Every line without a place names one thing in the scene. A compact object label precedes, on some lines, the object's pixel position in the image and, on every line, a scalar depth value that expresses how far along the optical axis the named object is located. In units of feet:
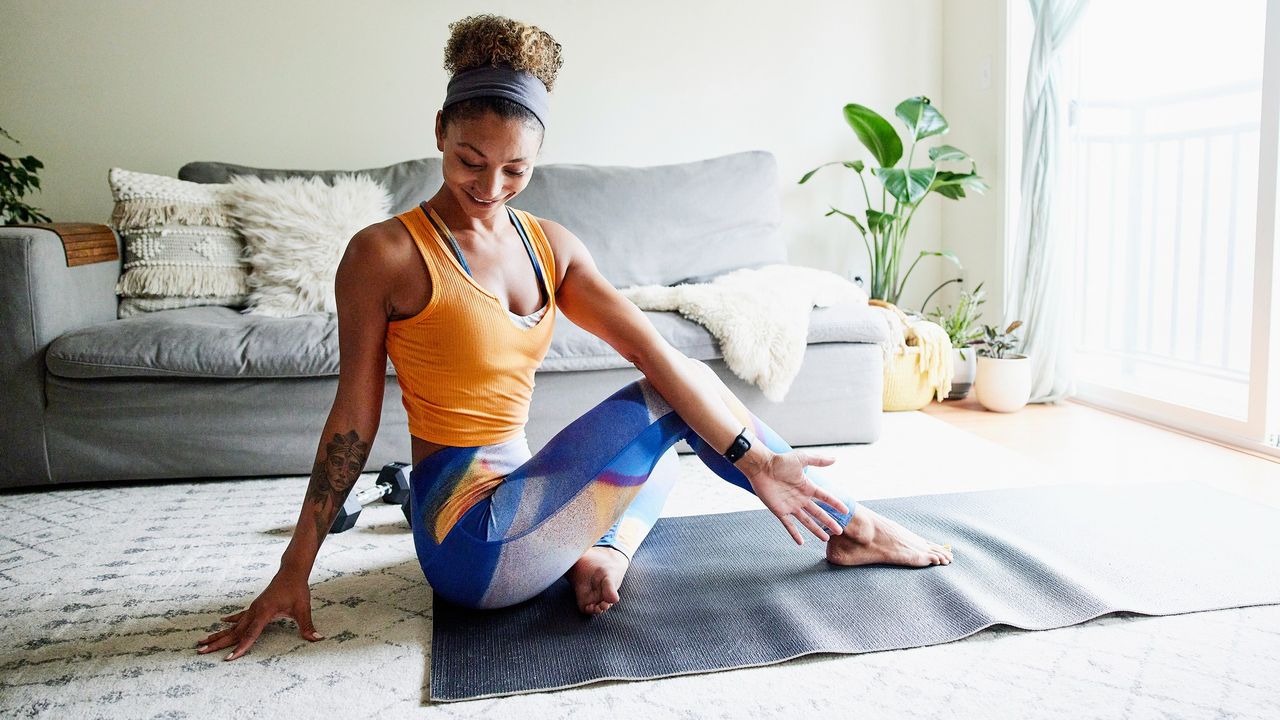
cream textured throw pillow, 9.23
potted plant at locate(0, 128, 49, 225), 9.95
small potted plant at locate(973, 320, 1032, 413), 10.48
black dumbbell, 7.02
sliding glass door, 10.63
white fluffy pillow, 9.30
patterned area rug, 4.21
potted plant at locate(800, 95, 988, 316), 11.12
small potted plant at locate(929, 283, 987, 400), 11.21
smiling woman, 4.42
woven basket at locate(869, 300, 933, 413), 10.33
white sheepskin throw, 8.43
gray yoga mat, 4.66
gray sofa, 7.90
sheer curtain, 10.67
